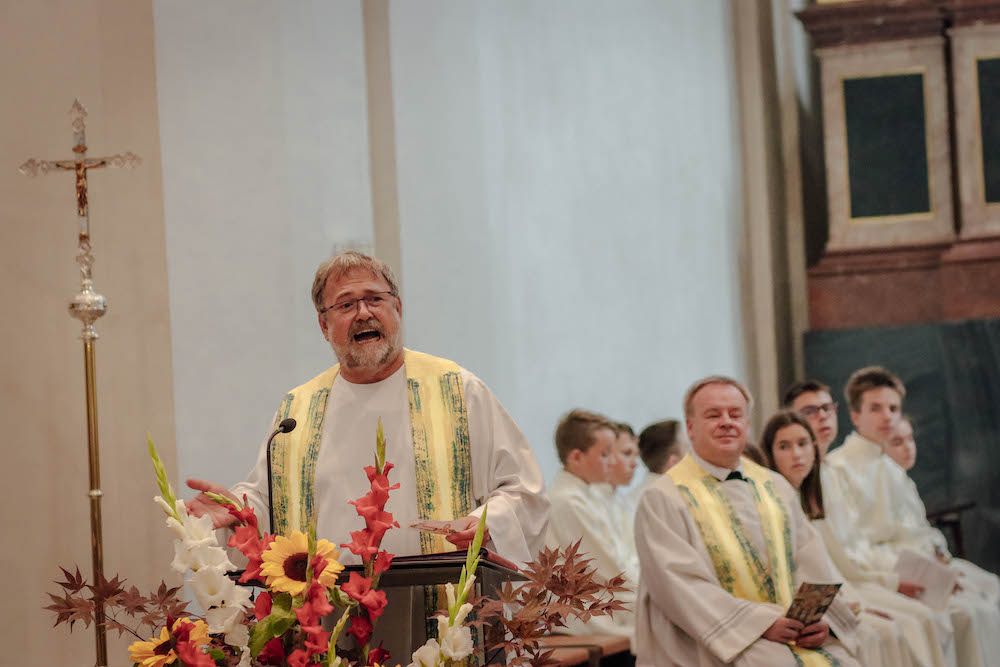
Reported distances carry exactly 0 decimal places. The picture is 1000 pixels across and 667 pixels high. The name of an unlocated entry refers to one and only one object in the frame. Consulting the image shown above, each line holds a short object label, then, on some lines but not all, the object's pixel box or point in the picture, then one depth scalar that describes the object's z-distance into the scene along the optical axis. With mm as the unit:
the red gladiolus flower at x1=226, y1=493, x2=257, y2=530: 5531
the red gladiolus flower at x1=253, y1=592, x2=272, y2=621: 5379
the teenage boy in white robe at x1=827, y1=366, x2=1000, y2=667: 16953
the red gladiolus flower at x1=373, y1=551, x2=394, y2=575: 5488
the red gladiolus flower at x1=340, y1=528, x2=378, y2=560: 5371
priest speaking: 8336
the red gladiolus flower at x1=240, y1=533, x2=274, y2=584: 5395
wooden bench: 13734
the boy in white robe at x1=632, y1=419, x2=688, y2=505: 16781
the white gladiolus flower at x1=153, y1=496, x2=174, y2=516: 5296
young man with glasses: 15461
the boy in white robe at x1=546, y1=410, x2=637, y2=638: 15555
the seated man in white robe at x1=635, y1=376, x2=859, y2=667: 11203
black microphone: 6801
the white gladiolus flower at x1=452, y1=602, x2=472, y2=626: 5266
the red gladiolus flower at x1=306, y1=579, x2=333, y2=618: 5191
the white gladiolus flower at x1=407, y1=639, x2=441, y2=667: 5355
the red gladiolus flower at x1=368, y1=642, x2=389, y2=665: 5492
